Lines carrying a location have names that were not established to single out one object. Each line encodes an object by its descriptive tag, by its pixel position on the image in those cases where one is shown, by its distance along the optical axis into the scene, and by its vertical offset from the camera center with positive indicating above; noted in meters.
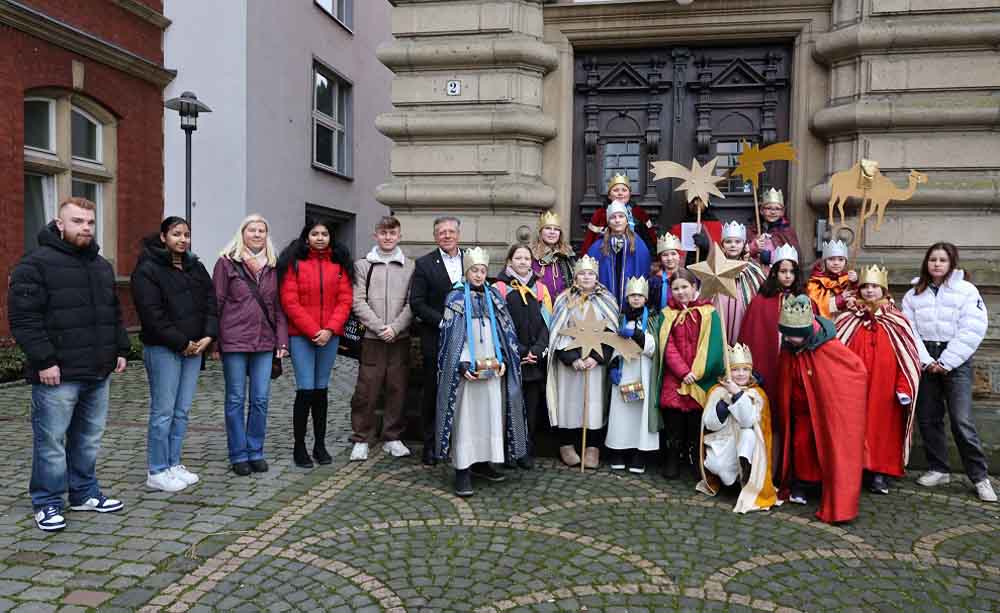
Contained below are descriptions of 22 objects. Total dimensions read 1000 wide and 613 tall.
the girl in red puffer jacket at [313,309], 5.69 -0.26
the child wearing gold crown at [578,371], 5.78 -0.71
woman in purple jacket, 5.44 -0.40
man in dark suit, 5.90 -0.10
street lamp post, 11.12 +2.50
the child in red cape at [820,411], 4.76 -0.85
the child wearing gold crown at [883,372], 5.33 -0.61
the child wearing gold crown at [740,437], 5.03 -1.07
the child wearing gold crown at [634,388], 5.68 -0.82
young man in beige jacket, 6.06 -0.46
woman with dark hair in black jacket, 4.99 -0.39
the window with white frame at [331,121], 16.19 +3.54
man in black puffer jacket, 4.30 -0.38
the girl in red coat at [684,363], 5.50 -0.59
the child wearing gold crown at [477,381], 5.26 -0.73
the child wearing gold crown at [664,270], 5.89 +0.11
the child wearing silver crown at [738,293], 5.90 -0.06
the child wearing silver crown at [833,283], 5.73 +0.03
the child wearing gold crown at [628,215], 6.49 +0.59
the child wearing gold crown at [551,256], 6.27 +0.21
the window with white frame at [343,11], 16.62 +6.11
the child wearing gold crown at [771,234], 6.25 +0.45
